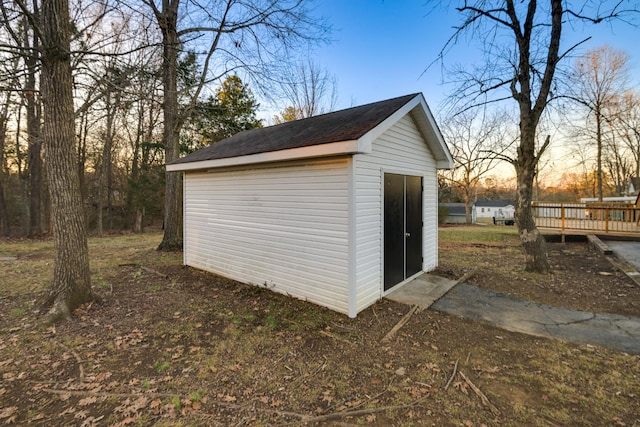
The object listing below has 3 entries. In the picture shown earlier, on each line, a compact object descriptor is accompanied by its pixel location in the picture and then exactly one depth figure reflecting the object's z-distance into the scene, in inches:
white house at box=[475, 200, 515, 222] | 1945.3
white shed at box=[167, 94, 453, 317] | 161.9
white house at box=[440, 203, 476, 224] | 1296.8
